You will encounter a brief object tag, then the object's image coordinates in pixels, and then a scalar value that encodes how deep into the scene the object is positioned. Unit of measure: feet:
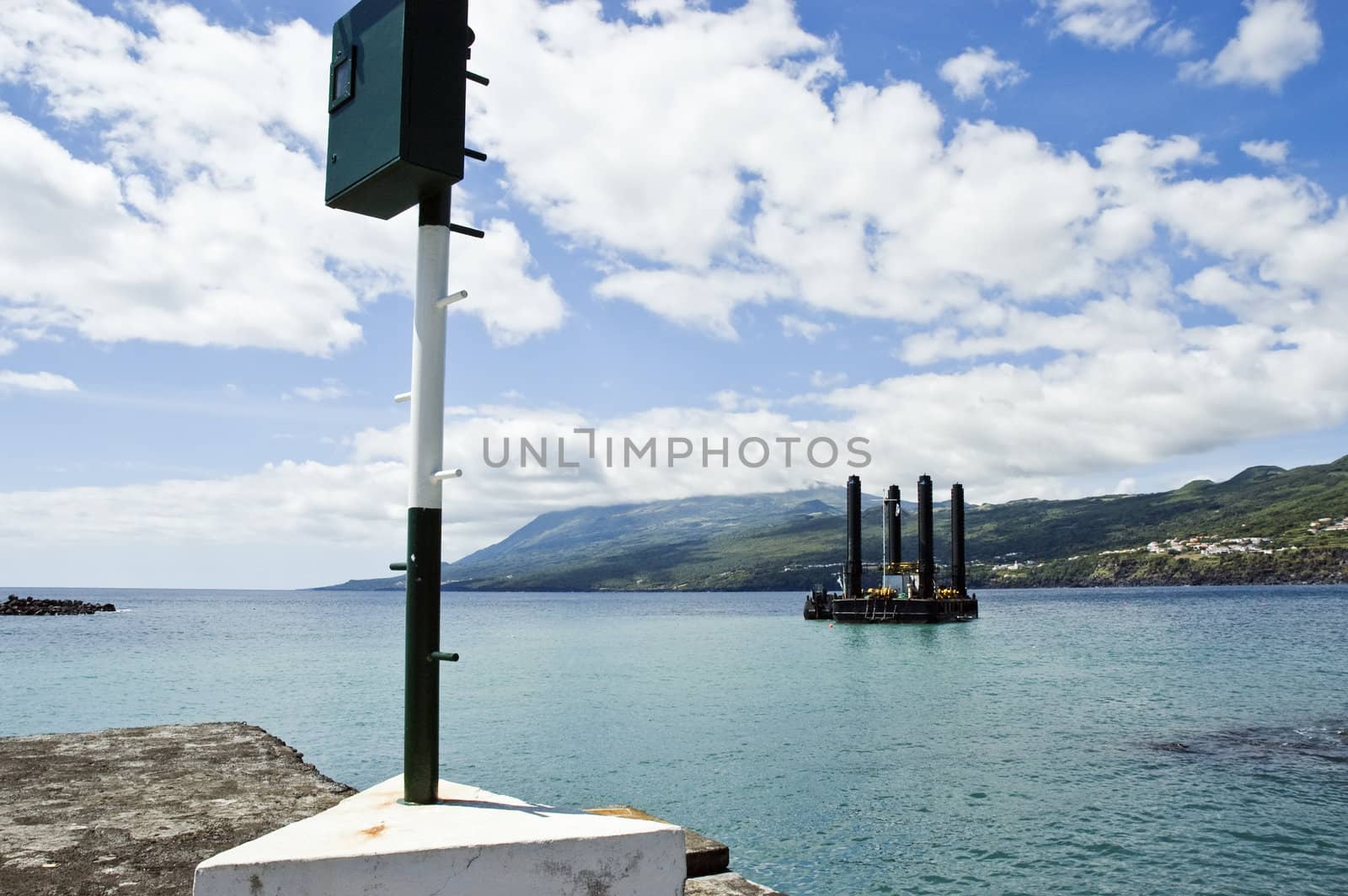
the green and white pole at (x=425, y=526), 13.78
